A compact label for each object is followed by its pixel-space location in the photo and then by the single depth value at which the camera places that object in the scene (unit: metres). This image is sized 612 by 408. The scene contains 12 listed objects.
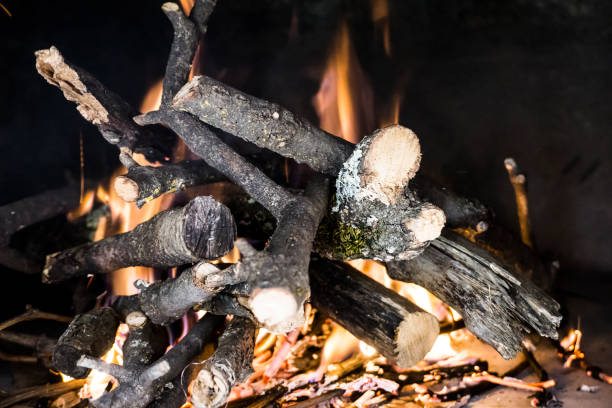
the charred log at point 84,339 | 1.12
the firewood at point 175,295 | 1.09
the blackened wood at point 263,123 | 1.07
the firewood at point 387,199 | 1.06
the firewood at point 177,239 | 1.08
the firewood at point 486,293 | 1.11
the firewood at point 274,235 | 0.98
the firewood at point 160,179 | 1.11
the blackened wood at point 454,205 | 1.21
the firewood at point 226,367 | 1.07
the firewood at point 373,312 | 1.16
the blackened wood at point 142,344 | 1.13
